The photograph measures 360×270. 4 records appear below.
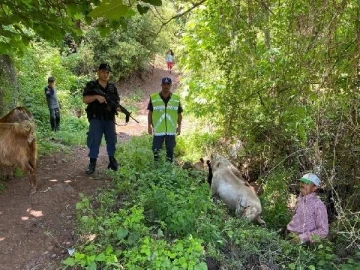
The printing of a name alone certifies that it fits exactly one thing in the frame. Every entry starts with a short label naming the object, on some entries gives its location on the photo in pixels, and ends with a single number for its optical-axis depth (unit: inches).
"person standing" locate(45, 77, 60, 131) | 391.9
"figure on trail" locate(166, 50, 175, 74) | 852.8
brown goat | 201.9
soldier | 221.5
